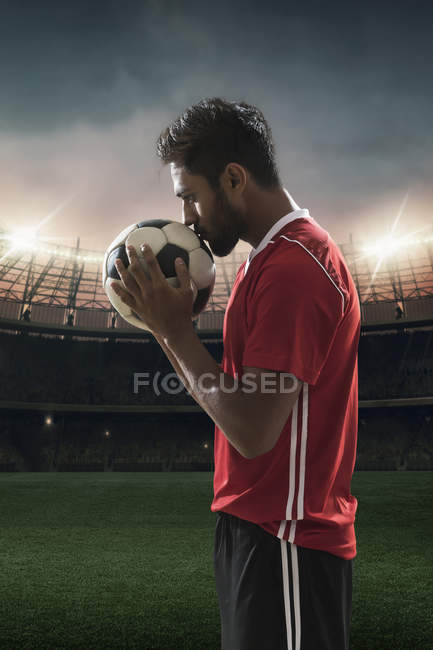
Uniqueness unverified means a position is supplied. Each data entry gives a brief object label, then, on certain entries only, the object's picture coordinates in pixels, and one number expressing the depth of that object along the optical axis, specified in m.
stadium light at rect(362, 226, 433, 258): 32.59
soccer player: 1.19
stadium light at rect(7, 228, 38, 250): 31.24
